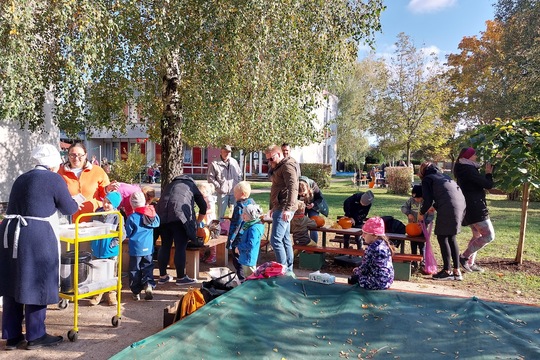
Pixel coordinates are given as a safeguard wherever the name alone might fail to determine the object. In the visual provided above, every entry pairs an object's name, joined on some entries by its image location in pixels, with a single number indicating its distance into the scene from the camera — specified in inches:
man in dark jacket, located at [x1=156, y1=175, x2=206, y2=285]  250.4
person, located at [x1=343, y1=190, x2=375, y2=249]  335.0
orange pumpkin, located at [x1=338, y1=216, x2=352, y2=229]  320.2
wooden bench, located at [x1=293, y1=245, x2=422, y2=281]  279.3
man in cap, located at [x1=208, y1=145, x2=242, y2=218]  382.3
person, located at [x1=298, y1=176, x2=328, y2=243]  332.8
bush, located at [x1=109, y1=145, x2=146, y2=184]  853.8
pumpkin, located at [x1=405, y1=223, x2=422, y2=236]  291.6
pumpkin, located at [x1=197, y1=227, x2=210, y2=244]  283.6
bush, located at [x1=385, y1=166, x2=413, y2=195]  872.9
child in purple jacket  201.2
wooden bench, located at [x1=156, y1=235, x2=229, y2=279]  268.8
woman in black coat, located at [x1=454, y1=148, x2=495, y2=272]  287.9
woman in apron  164.1
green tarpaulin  149.3
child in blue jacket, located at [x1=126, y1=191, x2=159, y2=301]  225.5
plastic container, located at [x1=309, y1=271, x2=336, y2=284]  218.6
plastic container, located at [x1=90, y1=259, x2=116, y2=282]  191.5
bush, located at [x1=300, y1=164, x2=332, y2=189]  1022.4
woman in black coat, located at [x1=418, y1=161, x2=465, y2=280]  272.1
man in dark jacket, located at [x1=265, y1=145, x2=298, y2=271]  254.7
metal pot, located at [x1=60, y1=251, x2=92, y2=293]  181.5
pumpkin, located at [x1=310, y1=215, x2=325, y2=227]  321.6
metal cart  177.6
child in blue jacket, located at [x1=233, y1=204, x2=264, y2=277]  237.0
